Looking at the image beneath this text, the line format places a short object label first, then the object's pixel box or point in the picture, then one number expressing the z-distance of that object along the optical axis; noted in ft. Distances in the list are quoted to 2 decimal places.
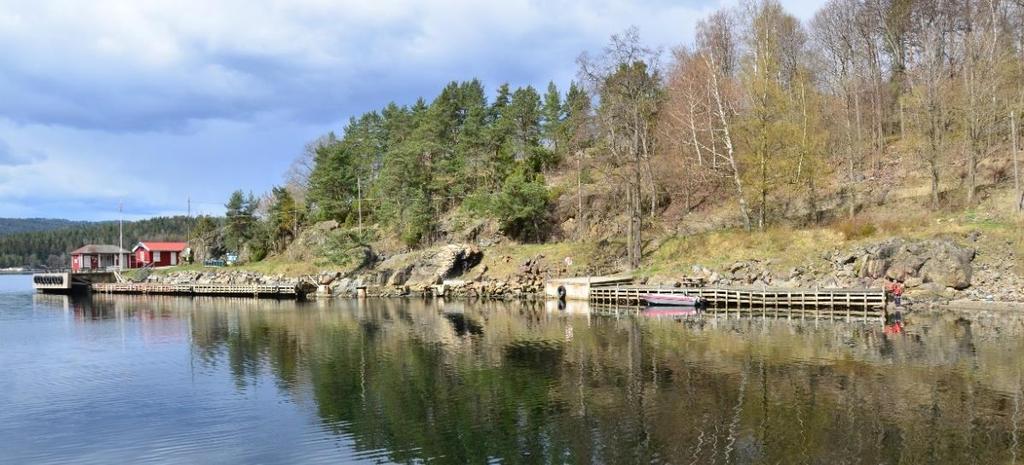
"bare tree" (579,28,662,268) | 167.02
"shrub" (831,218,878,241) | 147.43
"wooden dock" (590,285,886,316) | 129.15
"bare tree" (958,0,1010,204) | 148.15
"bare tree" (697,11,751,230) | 165.35
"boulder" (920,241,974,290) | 128.77
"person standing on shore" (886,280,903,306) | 131.54
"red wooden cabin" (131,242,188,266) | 364.99
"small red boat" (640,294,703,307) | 149.79
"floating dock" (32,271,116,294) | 308.19
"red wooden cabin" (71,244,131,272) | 363.97
